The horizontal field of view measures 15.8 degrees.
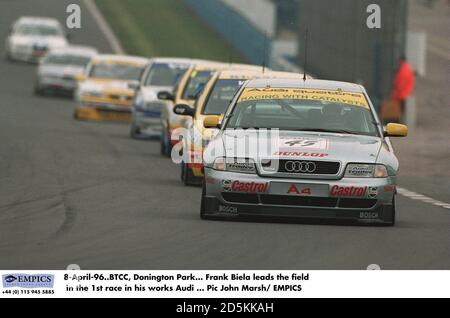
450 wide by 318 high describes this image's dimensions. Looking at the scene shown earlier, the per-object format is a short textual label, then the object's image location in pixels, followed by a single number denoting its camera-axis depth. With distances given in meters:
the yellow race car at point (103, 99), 34.66
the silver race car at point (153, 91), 29.19
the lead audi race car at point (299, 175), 14.56
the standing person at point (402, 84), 34.84
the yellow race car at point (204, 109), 19.23
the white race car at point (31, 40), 54.91
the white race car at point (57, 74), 43.75
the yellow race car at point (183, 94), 23.92
